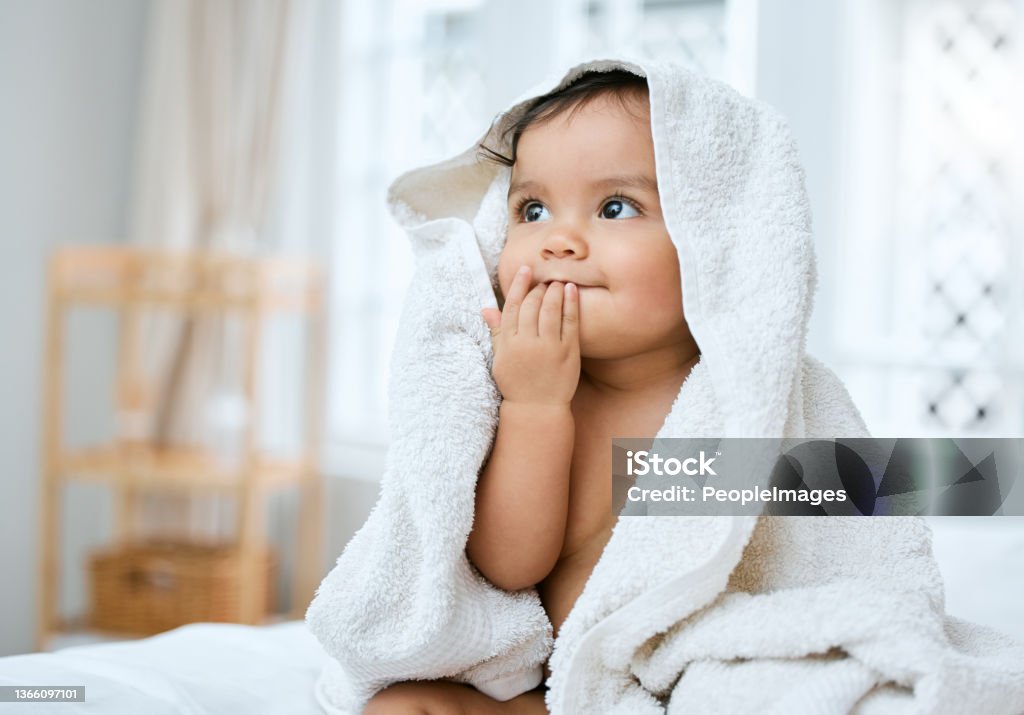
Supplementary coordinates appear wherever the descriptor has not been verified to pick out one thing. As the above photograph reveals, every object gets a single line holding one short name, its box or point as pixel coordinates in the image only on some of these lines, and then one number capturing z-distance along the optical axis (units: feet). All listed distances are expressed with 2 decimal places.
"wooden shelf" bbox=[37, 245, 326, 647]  6.83
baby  2.68
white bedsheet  2.64
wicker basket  6.82
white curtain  7.72
